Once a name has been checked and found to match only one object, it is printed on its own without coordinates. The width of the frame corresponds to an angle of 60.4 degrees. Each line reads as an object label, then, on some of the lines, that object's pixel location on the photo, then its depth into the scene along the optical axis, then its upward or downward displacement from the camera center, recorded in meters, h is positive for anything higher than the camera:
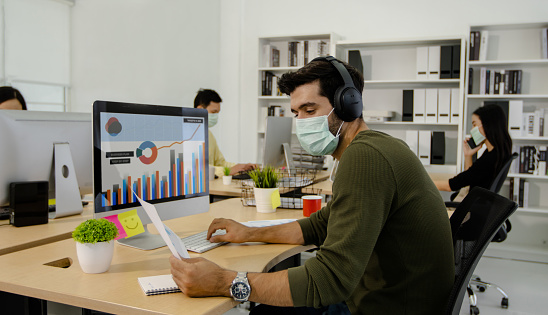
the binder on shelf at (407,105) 4.62 +0.32
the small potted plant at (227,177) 3.27 -0.29
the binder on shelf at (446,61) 4.45 +0.72
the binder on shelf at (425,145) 4.61 -0.08
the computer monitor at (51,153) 1.88 -0.08
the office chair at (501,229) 3.02 -0.61
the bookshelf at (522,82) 4.40 +0.53
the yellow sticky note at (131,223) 1.56 -0.29
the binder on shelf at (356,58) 4.74 +0.79
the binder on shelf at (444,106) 4.48 +0.30
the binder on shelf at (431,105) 4.53 +0.31
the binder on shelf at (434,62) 4.51 +0.72
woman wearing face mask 3.29 -0.12
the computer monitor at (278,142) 3.36 -0.05
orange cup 2.11 -0.30
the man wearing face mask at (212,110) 4.14 +0.23
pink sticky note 1.54 -0.29
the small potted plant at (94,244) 1.28 -0.30
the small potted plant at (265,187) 2.20 -0.24
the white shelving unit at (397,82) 4.62 +0.55
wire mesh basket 2.32 -0.31
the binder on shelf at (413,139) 4.64 -0.02
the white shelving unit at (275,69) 5.09 +0.74
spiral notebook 1.15 -0.38
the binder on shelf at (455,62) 4.44 +0.71
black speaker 1.88 -0.28
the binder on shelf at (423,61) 4.55 +0.74
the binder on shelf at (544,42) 4.23 +0.87
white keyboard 1.54 -0.36
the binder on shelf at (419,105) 4.58 +0.31
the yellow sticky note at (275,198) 2.20 -0.29
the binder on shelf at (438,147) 4.55 -0.10
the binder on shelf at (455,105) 4.45 +0.31
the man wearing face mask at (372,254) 1.11 -0.29
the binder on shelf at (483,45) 4.36 +0.86
